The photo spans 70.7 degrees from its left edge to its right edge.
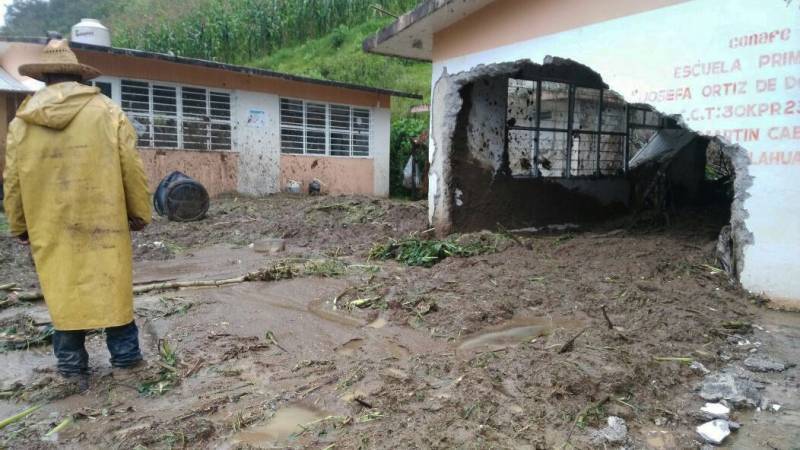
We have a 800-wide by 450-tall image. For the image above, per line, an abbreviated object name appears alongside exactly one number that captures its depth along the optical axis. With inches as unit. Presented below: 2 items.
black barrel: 372.8
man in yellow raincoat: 121.6
